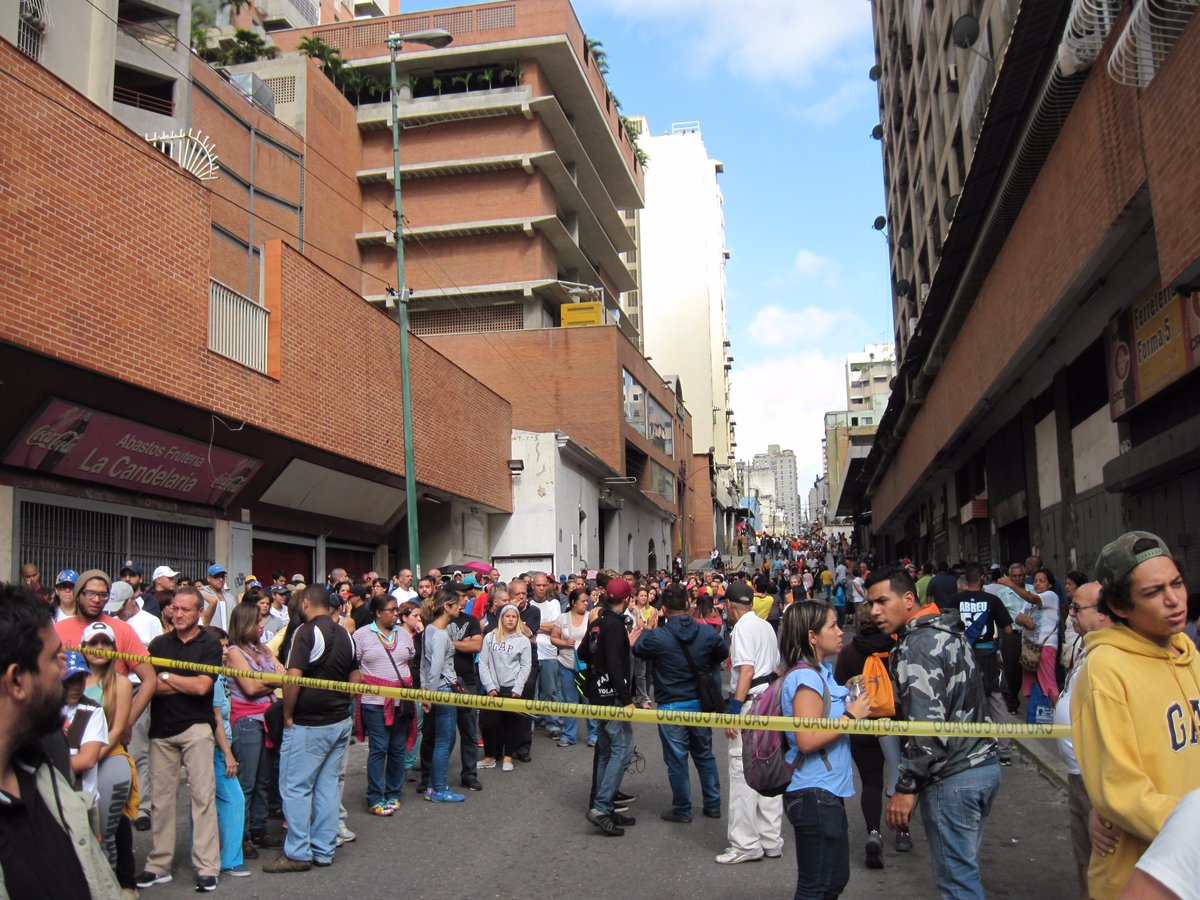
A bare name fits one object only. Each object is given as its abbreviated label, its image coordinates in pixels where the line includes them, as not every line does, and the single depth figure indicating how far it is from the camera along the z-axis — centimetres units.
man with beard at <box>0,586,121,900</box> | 232
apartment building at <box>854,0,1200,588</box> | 946
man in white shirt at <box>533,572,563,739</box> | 1275
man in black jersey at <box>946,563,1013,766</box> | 892
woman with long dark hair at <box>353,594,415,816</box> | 858
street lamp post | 2022
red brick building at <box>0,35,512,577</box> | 1291
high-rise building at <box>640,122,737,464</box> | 9275
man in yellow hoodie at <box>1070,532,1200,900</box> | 279
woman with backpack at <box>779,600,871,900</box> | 456
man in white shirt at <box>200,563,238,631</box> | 1241
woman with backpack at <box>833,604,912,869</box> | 682
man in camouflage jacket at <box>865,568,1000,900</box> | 430
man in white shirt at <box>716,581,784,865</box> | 704
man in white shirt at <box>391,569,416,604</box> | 1441
